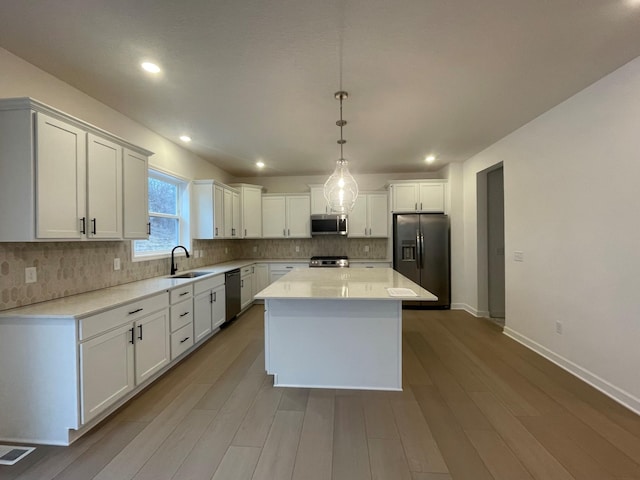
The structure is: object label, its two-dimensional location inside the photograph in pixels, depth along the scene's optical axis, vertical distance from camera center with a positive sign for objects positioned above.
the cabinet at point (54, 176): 1.90 +0.48
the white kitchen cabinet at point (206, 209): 4.46 +0.49
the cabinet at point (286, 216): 5.81 +0.49
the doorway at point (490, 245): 4.64 -0.11
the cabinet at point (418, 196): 5.28 +0.79
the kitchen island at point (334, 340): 2.55 -0.89
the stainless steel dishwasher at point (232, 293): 4.30 -0.80
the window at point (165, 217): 3.60 +0.34
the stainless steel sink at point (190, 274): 3.79 -0.45
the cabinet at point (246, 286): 4.93 -0.80
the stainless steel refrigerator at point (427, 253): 5.10 -0.24
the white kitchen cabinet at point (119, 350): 1.94 -0.84
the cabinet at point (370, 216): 5.65 +0.46
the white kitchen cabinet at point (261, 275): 5.63 -0.67
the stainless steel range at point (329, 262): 5.50 -0.42
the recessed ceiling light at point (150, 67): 2.17 +1.33
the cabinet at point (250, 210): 5.55 +0.60
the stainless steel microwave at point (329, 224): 5.58 +0.31
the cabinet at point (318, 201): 5.68 +0.76
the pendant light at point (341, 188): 3.03 +0.56
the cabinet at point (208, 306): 3.45 -0.83
